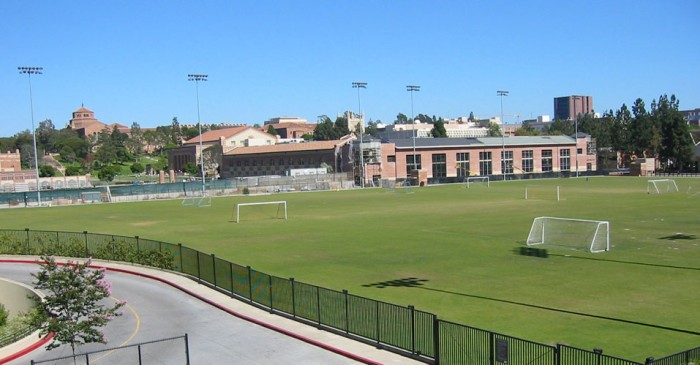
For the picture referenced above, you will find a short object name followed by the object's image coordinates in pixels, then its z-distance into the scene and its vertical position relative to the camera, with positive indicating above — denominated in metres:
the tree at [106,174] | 145.00 -2.21
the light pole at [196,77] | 100.19 +13.11
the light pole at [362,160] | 116.76 -1.07
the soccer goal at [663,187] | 76.56 -5.68
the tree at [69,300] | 16.98 -3.63
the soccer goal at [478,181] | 108.56 -5.67
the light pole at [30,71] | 84.31 +12.65
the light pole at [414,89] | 121.38 +11.98
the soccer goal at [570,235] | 35.09 -5.42
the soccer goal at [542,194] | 73.38 -5.70
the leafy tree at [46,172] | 153.50 -1.27
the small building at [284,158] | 133.62 -0.26
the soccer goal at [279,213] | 57.50 -5.38
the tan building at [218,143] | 178.62 +4.68
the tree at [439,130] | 174.50 +5.82
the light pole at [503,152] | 127.34 -0.66
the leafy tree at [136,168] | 187.38 -1.48
